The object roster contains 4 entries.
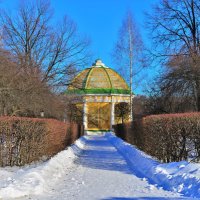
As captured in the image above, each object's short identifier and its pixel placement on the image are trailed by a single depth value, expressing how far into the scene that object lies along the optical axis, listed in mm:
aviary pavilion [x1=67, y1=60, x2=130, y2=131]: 50594
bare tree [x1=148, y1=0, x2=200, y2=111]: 16797
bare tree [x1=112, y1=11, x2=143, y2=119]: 34841
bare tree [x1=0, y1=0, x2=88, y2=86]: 24200
